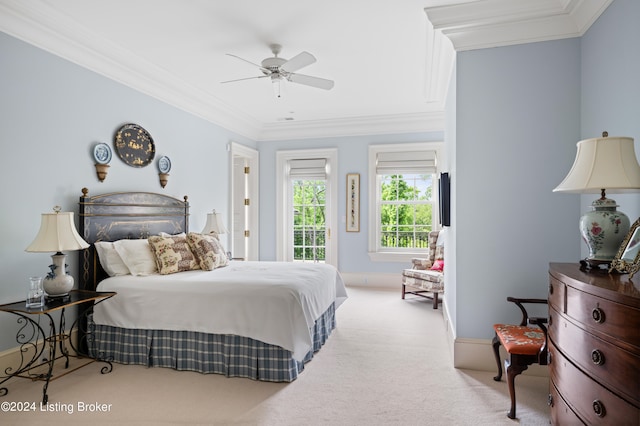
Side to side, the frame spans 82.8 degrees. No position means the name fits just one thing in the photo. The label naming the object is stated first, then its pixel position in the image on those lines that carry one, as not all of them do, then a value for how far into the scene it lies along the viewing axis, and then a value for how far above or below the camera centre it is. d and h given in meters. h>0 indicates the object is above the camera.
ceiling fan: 3.23 +1.28
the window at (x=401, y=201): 6.02 +0.13
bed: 2.79 -0.79
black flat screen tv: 3.68 +0.12
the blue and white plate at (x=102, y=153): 3.44 +0.54
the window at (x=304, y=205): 6.43 +0.07
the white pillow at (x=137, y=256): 3.32 -0.44
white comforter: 2.77 -0.77
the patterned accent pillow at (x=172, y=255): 3.42 -0.44
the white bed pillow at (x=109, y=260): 3.30 -0.46
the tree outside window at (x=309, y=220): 6.61 -0.20
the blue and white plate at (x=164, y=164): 4.24 +0.54
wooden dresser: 1.26 -0.56
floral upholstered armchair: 4.79 -0.89
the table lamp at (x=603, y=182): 1.68 +0.12
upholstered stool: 2.24 -0.88
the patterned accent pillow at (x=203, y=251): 3.65 -0.43
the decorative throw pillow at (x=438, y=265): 5.06 -0.80
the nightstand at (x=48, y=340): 2.56 -1.07
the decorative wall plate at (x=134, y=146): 3.72 +0.68
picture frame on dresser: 1.61 -0.20
